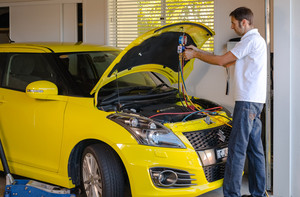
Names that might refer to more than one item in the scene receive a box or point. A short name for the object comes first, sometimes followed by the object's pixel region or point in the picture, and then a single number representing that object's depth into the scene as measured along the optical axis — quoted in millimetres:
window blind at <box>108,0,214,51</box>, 7602
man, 4824
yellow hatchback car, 4645
